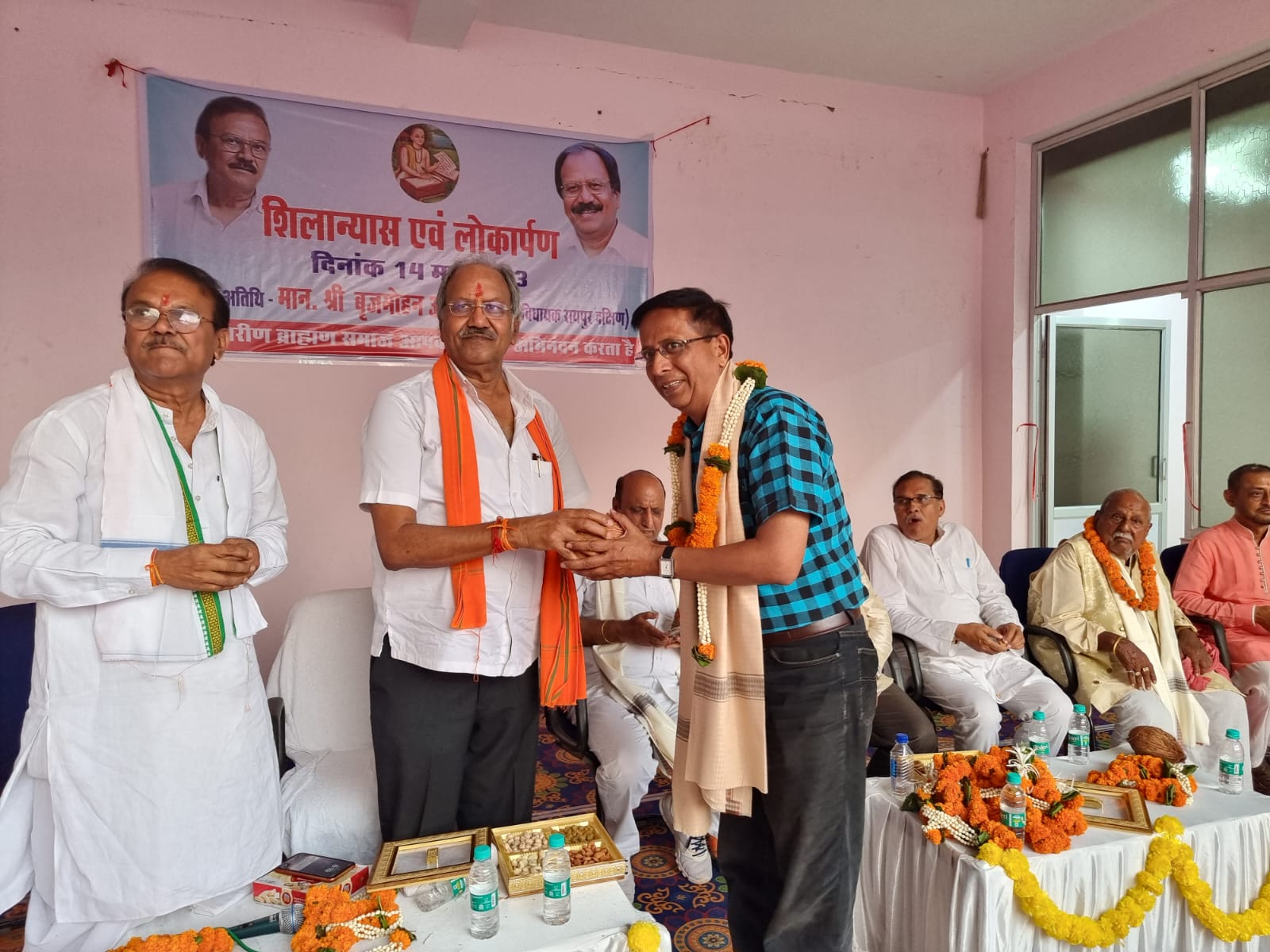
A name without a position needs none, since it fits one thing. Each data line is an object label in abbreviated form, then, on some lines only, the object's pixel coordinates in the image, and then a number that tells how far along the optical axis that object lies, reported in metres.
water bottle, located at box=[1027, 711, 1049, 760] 2.74
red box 1.74
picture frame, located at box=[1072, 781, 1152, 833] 2.19
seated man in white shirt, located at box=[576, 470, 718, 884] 2.81
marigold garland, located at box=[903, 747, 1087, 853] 2.08
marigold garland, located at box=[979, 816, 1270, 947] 1.99
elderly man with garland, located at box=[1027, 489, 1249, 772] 3.41
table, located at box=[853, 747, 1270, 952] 2.02
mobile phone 1.79
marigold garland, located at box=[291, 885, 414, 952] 1.54
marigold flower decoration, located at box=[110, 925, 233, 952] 1.50
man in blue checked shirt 1.78
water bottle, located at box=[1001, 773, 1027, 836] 2.11
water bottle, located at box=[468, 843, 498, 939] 1.60
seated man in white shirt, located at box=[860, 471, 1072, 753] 3.35
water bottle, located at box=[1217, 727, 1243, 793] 2.40
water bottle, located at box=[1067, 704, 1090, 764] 2.61
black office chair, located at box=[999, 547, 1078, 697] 4.15
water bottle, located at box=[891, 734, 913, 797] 2.43
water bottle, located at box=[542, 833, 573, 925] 1.63
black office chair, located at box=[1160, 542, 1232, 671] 3.69
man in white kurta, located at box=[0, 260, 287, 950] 1.61
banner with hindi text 3.98
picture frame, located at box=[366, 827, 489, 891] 1.74
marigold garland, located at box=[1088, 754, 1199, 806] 2.33
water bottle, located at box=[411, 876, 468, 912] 1.69
